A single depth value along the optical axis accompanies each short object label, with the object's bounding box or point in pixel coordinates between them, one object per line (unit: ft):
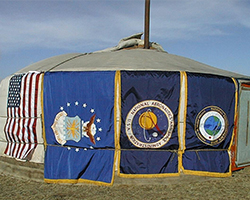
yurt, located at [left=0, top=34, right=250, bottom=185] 16.80
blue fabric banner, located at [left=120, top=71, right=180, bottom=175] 16.69
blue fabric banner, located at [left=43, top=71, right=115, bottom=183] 16.96
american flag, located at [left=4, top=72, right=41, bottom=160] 18.58
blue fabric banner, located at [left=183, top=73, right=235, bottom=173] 17.20
